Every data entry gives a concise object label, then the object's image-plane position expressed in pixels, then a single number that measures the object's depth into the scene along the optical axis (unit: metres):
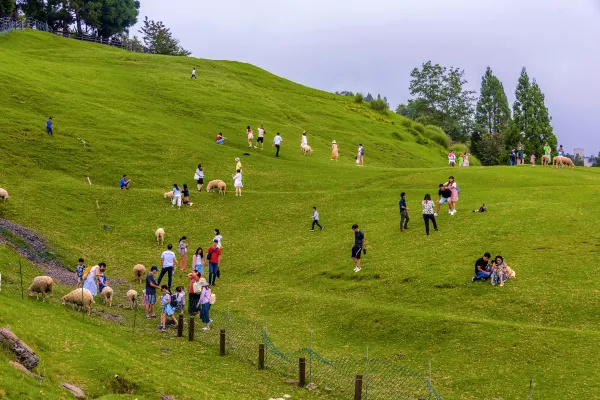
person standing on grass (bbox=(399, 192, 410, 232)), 47.56
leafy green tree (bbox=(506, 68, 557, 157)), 126.62
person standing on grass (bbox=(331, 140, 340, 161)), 81.69
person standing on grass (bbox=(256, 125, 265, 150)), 78.00
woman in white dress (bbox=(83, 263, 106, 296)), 36.34
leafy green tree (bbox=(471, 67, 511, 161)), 168.88
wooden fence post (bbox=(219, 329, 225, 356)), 30.89
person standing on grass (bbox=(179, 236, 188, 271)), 46.25
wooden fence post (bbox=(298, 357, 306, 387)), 27.53
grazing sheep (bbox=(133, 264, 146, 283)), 43.88
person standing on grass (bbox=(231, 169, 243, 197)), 61.28
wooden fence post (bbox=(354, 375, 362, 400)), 25.03
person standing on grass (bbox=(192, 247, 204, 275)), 42.47
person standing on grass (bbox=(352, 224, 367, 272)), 42.00
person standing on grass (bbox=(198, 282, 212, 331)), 35.21
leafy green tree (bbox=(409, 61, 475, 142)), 162.75
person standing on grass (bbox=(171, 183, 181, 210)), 57.81
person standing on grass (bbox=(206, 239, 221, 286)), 43.78
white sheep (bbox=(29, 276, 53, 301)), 32.00
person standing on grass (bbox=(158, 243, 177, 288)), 41.75
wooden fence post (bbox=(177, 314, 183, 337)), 33.12
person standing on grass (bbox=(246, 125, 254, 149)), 79.19
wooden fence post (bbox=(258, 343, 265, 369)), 29.44
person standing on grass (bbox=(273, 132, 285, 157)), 77.29
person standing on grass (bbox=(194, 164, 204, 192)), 62.53
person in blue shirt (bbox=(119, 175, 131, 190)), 61.12
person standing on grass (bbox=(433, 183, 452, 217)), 49.66
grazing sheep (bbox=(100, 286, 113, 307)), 36.81
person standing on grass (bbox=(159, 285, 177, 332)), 33.94
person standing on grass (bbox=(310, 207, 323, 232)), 52.78
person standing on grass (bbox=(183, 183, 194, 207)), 58.85
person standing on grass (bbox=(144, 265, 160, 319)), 35.12
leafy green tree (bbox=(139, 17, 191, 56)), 151.50
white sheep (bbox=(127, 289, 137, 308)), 37.03
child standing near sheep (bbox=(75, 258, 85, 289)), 38.16
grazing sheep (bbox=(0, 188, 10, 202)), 51.59
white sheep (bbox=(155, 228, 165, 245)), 51.09
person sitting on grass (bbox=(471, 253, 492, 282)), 37.00
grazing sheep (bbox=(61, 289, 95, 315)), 32.66
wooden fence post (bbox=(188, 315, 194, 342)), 32.62
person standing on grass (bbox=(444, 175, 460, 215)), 50.16
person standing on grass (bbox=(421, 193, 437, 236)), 45.84
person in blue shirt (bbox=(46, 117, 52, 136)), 68.88
